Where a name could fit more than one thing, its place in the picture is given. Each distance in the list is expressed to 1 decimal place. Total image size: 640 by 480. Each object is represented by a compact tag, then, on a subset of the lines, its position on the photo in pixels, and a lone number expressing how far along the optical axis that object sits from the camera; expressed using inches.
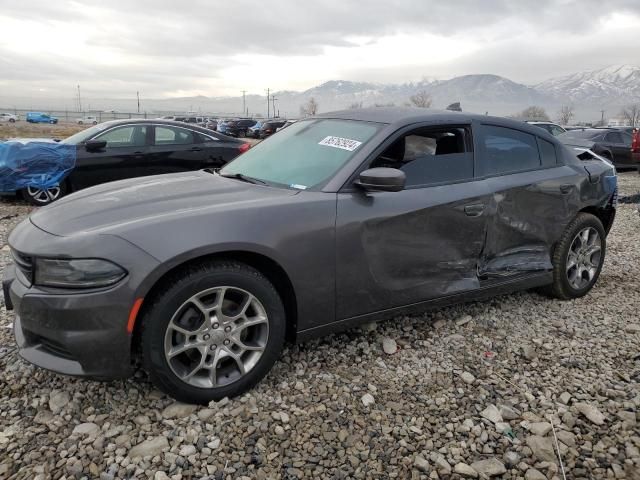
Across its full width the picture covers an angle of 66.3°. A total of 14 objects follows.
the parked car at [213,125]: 1477.6
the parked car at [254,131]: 1323.6
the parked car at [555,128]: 645.3
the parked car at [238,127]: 1371.8
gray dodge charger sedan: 89.7
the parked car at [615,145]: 558.3
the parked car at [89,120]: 2956.2
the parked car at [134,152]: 294.7
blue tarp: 288.2
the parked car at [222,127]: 1374.3
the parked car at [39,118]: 2658.2
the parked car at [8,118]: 2551.7
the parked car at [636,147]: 511.9
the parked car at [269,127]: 1168.2
